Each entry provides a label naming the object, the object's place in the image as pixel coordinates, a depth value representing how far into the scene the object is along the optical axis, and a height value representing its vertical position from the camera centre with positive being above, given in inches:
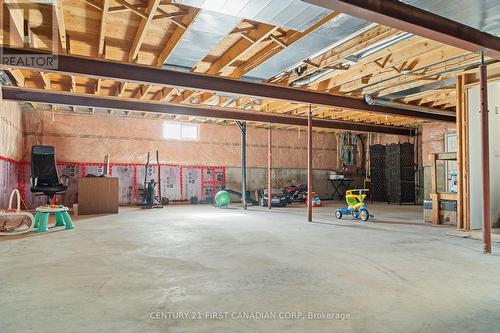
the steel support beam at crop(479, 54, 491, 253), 151.1 +7.3
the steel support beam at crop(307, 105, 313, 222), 260.2 +5.1
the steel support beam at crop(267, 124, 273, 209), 370.0 -27.9
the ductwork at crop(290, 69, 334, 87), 211.4 +67.6
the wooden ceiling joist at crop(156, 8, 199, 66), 142.9 +71.6
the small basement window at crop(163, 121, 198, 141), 428.8 +59.8
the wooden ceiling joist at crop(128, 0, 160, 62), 132.3 +70.0
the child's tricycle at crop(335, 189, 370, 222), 265.9 -31.0
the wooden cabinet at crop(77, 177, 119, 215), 302.4 -20.4
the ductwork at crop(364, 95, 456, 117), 274.1 +62.7
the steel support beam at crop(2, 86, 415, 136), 262.5 +65.1
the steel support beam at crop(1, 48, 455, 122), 182.5 +62.6
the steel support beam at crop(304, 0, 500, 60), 105.0 +55.9
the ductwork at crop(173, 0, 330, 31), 120.2 +65.2
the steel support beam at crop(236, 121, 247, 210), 365.7 +11.4
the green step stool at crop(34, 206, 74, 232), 204.8 -29.5
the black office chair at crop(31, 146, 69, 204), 285.6 +3.0
